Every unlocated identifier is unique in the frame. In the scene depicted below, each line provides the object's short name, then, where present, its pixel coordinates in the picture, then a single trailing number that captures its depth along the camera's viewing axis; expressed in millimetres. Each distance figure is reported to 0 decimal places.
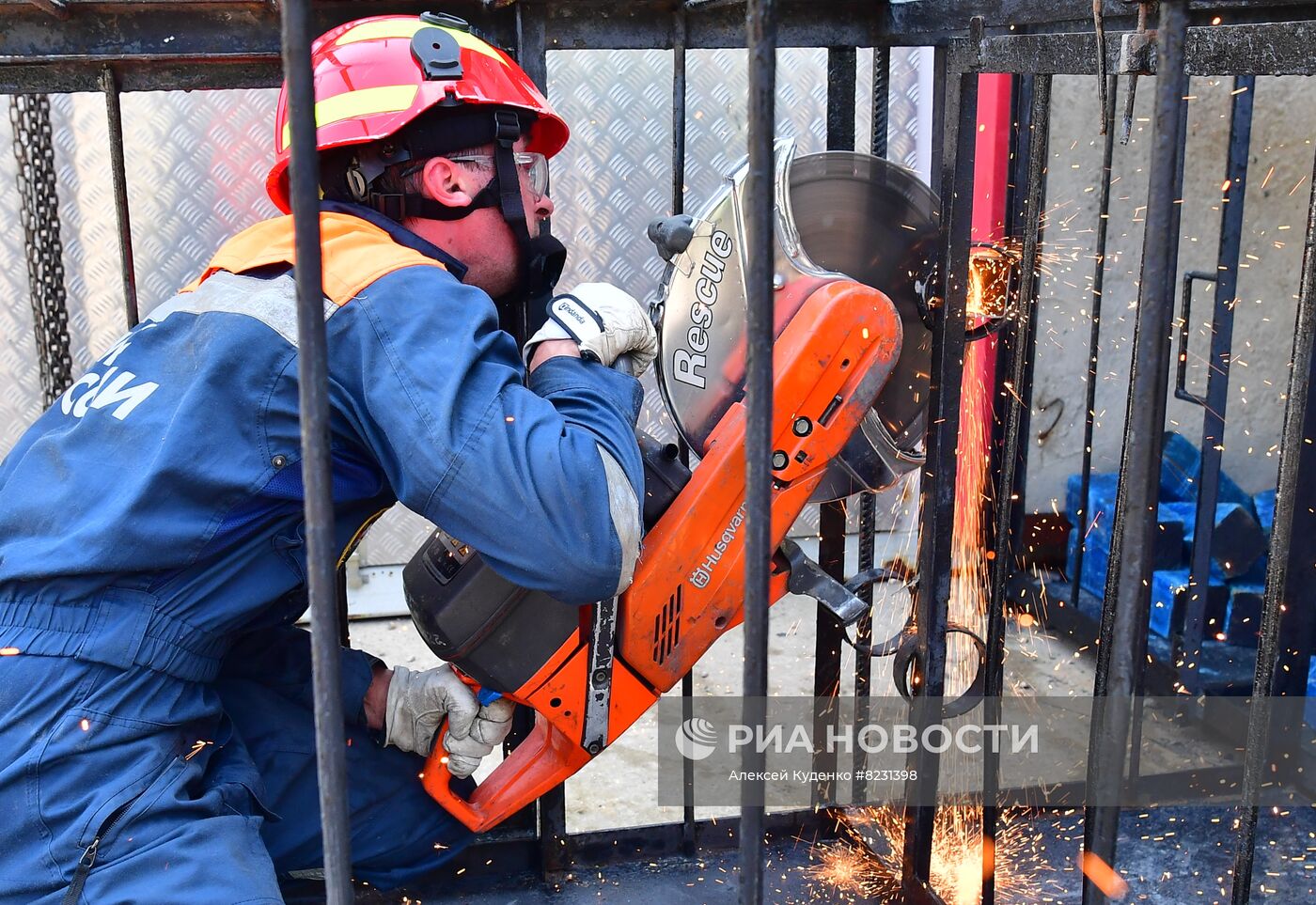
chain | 3049
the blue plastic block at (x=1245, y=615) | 3904
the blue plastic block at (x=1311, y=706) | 3326
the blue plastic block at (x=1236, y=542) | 3861
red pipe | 3566
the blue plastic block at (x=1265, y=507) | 4008
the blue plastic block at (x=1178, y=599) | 3973
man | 1788
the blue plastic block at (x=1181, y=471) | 4355
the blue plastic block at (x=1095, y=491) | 4496
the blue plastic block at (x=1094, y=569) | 4441
